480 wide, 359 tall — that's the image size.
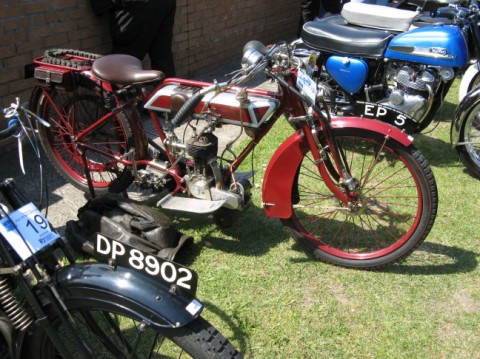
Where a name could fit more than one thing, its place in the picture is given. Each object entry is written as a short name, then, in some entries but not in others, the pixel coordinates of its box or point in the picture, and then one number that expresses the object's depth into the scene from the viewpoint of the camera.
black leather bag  2.93
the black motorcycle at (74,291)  1.62
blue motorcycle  3.99
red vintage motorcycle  2.78
